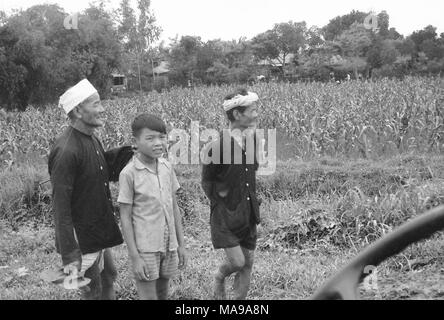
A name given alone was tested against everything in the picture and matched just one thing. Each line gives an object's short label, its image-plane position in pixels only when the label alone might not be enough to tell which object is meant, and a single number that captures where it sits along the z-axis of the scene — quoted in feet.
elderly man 9.88
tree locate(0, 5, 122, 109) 74.84
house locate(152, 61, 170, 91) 115.96
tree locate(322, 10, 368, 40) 132.36
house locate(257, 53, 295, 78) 114.83
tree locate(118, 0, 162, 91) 125.39
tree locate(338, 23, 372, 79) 99.22
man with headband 11.65
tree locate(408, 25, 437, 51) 104.42
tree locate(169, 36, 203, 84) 118.93
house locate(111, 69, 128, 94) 102.96
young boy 10.10
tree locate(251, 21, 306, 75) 124.57
